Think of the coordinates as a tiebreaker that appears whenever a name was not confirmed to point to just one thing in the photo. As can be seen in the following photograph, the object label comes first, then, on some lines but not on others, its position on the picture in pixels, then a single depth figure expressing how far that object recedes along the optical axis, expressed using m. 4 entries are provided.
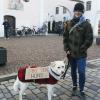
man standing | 2.22
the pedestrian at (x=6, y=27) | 10.89
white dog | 2.09
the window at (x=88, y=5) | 17.55
